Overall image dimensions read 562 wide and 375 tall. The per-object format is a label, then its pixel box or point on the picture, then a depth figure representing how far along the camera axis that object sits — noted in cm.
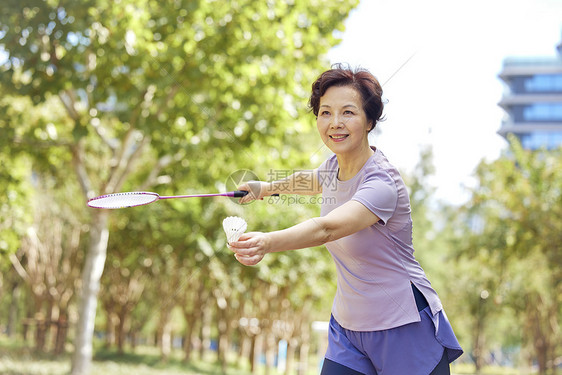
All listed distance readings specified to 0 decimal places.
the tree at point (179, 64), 820
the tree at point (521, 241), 1595
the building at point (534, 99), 7238
